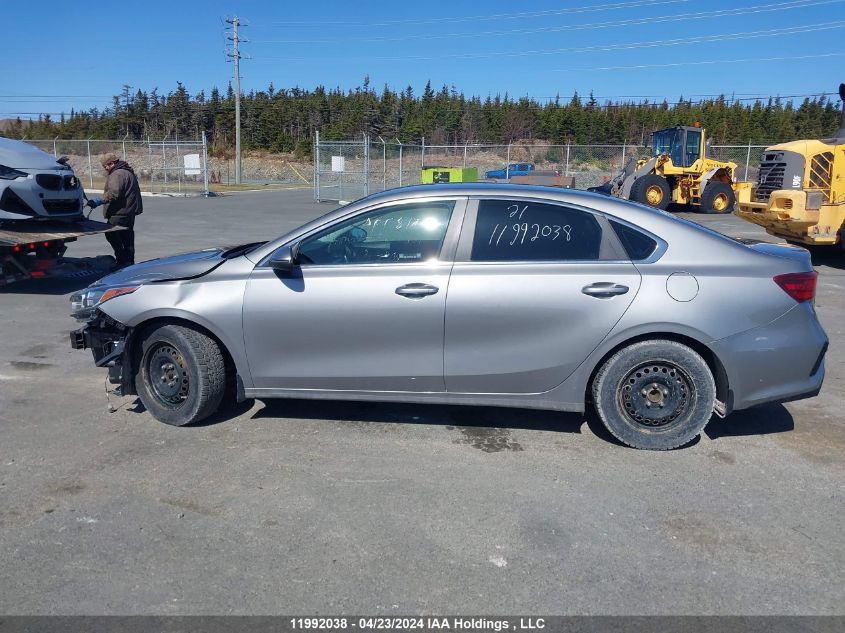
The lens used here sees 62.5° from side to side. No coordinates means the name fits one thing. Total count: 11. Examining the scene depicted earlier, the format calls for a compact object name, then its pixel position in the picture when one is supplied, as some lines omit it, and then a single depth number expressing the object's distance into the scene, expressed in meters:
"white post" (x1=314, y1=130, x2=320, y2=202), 27.04
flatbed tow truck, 9.12
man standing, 10.46
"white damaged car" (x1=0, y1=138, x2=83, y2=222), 9.41
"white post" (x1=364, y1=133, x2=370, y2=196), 24.80
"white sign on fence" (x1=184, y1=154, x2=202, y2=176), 32.94
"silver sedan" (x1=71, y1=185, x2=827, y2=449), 4.32
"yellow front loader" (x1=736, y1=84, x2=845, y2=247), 11.98
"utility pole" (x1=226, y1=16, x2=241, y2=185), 43.88
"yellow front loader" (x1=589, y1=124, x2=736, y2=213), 23.42
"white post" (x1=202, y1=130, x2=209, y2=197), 29.71
